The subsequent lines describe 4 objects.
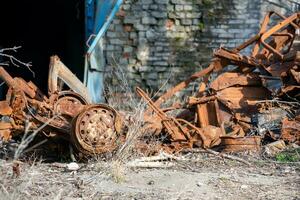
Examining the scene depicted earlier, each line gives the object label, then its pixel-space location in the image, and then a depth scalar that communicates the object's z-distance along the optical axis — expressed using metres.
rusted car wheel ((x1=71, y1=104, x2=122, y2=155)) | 6.12
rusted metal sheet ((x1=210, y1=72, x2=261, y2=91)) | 7.70
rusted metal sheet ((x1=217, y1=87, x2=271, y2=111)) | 7.62
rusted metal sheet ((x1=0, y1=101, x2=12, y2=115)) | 6.46
